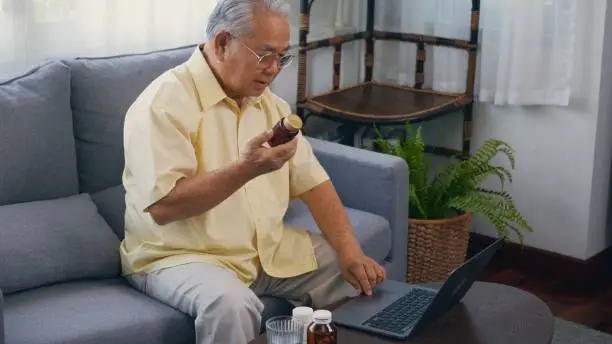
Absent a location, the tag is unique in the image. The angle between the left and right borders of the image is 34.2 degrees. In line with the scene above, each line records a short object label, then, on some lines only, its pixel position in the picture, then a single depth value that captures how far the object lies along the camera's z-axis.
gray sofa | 2.21
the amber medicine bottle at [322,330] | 1.84
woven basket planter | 3.29
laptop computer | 2.04
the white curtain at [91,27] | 2.75
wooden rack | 3.49
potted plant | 3.28
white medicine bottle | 1.93
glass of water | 1.91
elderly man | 2.24
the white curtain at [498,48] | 3.41
